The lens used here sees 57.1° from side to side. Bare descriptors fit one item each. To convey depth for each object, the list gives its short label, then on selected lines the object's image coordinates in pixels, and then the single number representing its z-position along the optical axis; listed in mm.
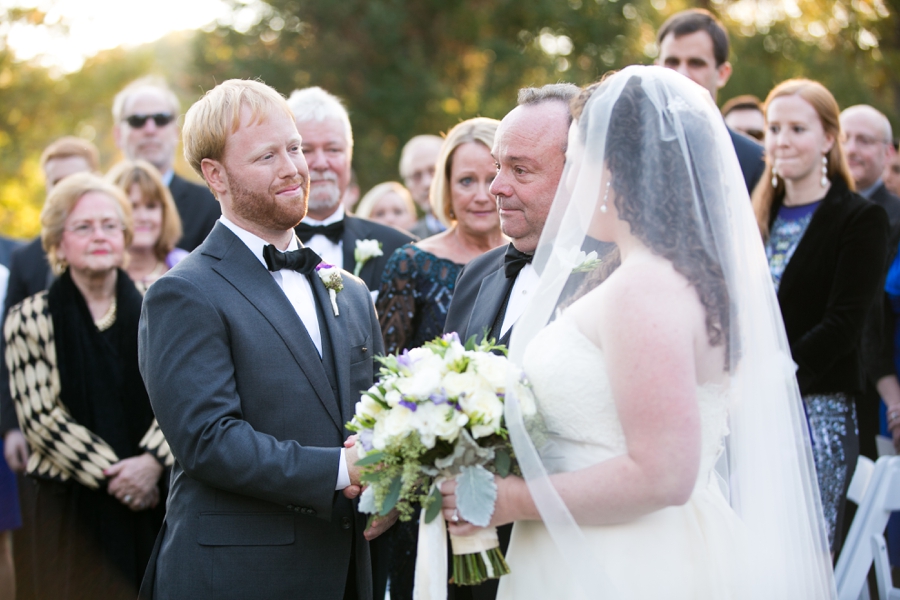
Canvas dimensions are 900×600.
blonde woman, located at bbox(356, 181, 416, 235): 8406
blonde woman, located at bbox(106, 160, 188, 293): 5492
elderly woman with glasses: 4414
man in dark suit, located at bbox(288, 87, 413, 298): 4859
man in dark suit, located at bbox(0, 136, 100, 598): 5035
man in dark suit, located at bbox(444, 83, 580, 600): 3293
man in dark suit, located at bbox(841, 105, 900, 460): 5516
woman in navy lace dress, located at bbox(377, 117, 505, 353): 4449
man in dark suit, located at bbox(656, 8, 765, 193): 5379
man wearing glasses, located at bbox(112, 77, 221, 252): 6238
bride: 2318
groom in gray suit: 2719
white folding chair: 4058
